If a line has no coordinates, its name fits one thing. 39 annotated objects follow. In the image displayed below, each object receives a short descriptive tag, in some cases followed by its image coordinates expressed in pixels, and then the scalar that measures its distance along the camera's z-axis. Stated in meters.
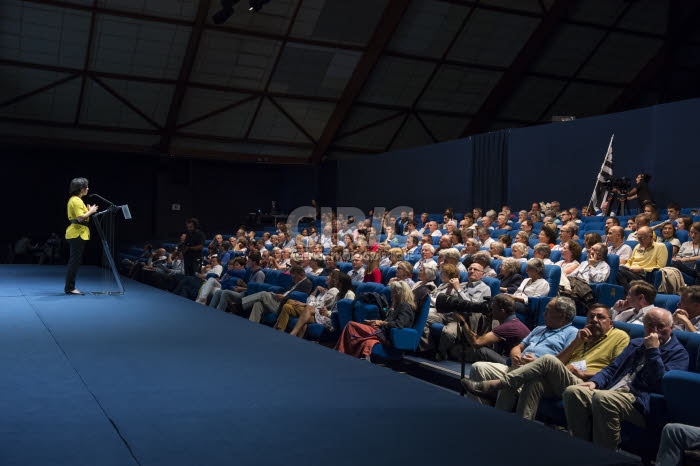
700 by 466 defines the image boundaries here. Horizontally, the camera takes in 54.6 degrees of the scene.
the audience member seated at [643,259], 5.88
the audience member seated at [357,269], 7.08
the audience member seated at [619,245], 6.40
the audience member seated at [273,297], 6.69
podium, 6.64
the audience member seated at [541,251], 6.22
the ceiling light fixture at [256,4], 10.56
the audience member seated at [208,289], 8.12
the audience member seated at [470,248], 7.11
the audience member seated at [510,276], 5.70
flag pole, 10.39
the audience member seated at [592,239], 6.19
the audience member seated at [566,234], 6.58
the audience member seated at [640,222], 7.01
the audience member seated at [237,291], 7.31
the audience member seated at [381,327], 5.18
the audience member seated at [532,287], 5.18
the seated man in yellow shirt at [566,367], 3.47
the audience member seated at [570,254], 6.06
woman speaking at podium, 6.91
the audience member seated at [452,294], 5.11
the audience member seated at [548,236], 7.21
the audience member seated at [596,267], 5.69
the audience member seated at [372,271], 6.80
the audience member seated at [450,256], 6.11
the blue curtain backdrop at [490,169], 12.30
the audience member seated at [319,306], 6.01
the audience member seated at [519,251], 6.71
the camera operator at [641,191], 9.51
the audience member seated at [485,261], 6.05
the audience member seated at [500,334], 4.35
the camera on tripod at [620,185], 9.92
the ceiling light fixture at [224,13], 10.78
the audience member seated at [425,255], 6.94
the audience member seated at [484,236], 8.32
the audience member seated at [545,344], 3.81
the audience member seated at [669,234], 6.85
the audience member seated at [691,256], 5.92
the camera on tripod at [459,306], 4.45
